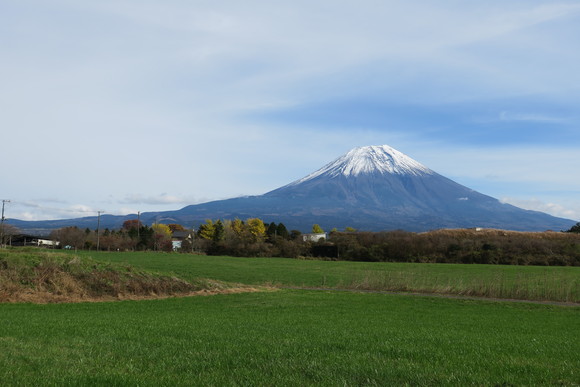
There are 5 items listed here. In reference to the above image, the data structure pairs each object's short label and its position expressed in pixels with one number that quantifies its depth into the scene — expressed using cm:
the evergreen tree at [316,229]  17825
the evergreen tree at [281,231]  12006
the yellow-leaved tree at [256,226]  13492
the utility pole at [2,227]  9785
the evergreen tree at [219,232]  11706
